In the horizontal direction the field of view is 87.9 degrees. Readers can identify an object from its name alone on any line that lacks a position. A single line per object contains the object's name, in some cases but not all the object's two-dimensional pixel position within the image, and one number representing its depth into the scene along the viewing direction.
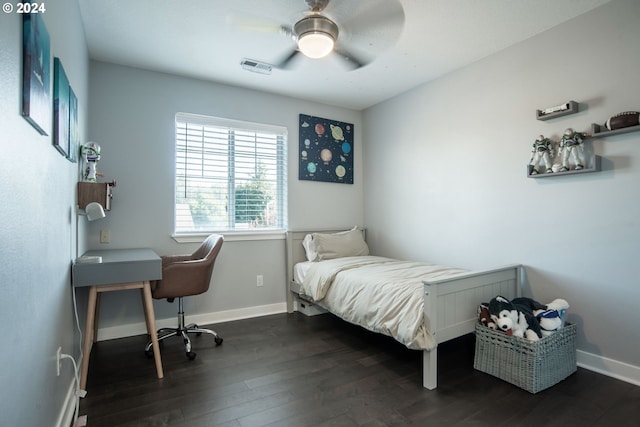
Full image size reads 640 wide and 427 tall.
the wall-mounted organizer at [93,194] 2.31
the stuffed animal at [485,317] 2.32
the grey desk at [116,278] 2.04
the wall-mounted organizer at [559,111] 2.42
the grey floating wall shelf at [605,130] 2.15
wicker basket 2.09
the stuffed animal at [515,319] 2.18
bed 2.15
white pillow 3.71
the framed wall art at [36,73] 1.08
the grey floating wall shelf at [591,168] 2.34
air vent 3.08
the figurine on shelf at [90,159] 2.49
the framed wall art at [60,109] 1.56
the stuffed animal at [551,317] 2.21
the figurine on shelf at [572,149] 2.40
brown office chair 2.63
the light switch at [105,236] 3.00
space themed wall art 4.10
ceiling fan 1.89
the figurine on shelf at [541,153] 2.58
